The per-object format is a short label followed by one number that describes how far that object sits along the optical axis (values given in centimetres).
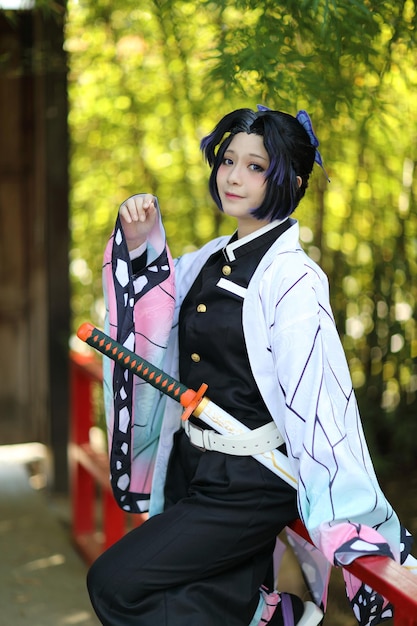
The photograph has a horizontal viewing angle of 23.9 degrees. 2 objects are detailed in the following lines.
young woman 197
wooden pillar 414
